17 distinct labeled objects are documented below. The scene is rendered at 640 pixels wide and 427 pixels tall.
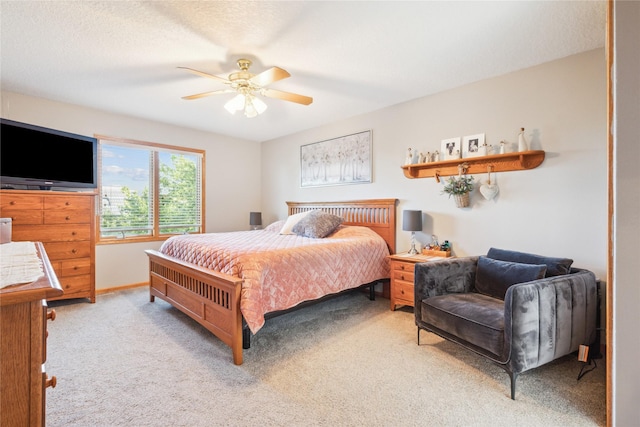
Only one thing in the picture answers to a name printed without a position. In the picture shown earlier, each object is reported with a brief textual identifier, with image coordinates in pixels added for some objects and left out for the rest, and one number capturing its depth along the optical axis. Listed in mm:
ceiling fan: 2494
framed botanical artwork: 4242
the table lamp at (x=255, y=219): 5426
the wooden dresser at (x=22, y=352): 765
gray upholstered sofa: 1847
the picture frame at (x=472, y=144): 3139
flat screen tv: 3137
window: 4246
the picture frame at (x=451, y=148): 3301
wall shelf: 2783
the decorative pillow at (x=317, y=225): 3848
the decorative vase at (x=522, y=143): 2766
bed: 2338
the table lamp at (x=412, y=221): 3420
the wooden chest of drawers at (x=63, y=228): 3148
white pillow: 4176
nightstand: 3223
